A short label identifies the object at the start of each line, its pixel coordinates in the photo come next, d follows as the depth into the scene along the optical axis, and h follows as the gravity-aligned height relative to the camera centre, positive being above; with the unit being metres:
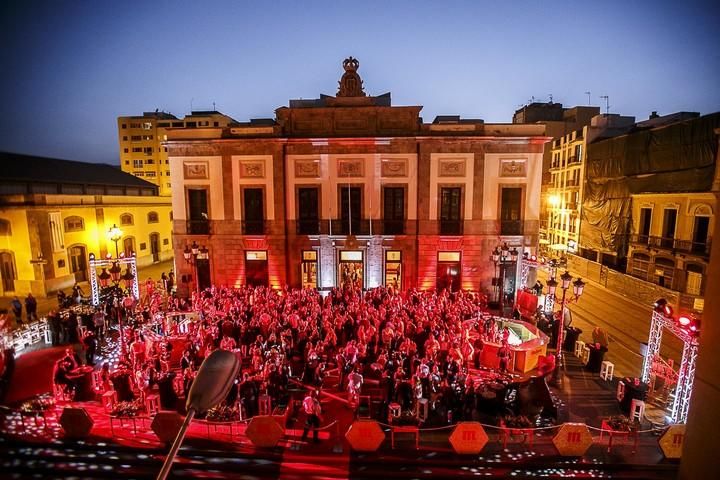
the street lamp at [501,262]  19.17 -3.42
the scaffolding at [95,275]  18.89 -3.80
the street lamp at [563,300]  13.59 -3.72
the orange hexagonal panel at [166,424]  9.77 -6.09
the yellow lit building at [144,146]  71.56 +11.42
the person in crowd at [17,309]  18.75 -5.62
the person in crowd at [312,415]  9.95 -6.01
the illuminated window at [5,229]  23.83 -1.78
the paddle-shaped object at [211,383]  2.42 -1.31
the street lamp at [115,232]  19.17 -1.62
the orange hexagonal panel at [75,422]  10.02 -6.17
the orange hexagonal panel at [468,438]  9.45 -6.19
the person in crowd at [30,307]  18.67 -5.46
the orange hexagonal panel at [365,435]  9.56 -6.24
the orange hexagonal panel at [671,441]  9.39 -6.24
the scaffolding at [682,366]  10.41 -4.88
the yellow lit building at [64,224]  24.19 -1.70
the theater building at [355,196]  22.12 +0.48
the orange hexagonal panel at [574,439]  9.47 -6.24
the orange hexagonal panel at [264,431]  9.70 -6.23
